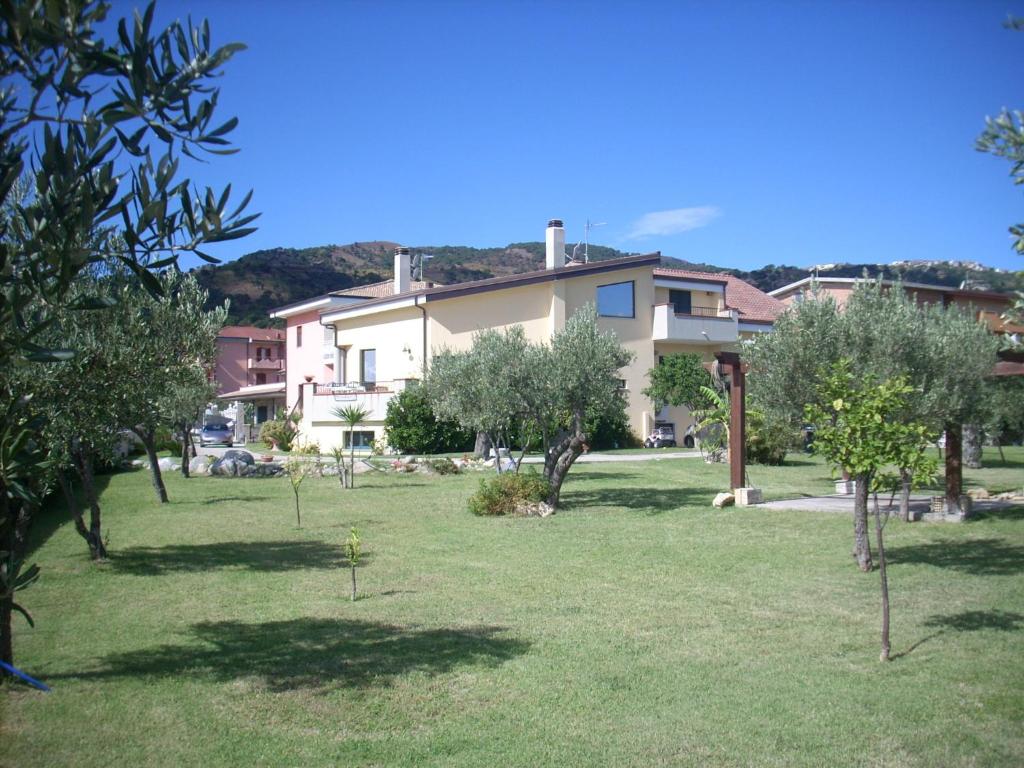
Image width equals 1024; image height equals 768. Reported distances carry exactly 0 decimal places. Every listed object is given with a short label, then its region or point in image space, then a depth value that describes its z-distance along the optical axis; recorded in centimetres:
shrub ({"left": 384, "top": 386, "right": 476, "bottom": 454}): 3303
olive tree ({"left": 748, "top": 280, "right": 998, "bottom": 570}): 1139
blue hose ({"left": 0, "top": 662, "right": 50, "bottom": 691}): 569
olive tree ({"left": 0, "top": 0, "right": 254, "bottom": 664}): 419
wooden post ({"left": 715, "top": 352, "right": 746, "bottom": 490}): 1781
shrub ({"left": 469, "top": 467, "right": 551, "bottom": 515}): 1739
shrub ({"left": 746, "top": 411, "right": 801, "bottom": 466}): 2738
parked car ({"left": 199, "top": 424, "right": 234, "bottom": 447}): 5194
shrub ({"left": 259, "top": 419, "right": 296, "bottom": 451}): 3956
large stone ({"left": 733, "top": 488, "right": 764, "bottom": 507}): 1730
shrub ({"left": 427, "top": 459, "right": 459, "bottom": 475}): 2622
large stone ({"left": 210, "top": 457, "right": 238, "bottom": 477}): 2677
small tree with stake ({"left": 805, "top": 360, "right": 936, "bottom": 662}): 754
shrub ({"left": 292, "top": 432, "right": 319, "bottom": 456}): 3606
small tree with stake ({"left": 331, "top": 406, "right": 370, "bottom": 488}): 2519
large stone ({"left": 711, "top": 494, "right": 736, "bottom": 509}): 1733
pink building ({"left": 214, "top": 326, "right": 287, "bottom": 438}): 7044
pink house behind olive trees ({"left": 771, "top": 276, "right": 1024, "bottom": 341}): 3909
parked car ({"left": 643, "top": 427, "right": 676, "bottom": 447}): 3694
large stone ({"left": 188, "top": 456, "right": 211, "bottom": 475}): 2759
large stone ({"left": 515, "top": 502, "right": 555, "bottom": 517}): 1714
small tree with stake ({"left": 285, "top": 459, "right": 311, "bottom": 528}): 2537
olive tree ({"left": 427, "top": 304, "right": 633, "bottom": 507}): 1709
